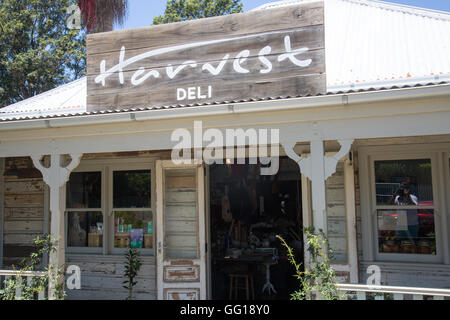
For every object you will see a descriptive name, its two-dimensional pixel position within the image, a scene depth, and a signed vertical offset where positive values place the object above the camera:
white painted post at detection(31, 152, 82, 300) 5.13 +0.22
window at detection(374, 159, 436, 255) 5.57 -0.02
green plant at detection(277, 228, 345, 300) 4.12 -0.67
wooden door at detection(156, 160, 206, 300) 6.16 -0.33
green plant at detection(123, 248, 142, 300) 6.35 -0.89
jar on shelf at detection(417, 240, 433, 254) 5.53 -0.57
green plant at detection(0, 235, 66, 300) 4.97 -0.86
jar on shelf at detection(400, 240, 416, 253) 5.62 -0.57
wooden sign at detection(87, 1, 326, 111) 5.09 +1.96
